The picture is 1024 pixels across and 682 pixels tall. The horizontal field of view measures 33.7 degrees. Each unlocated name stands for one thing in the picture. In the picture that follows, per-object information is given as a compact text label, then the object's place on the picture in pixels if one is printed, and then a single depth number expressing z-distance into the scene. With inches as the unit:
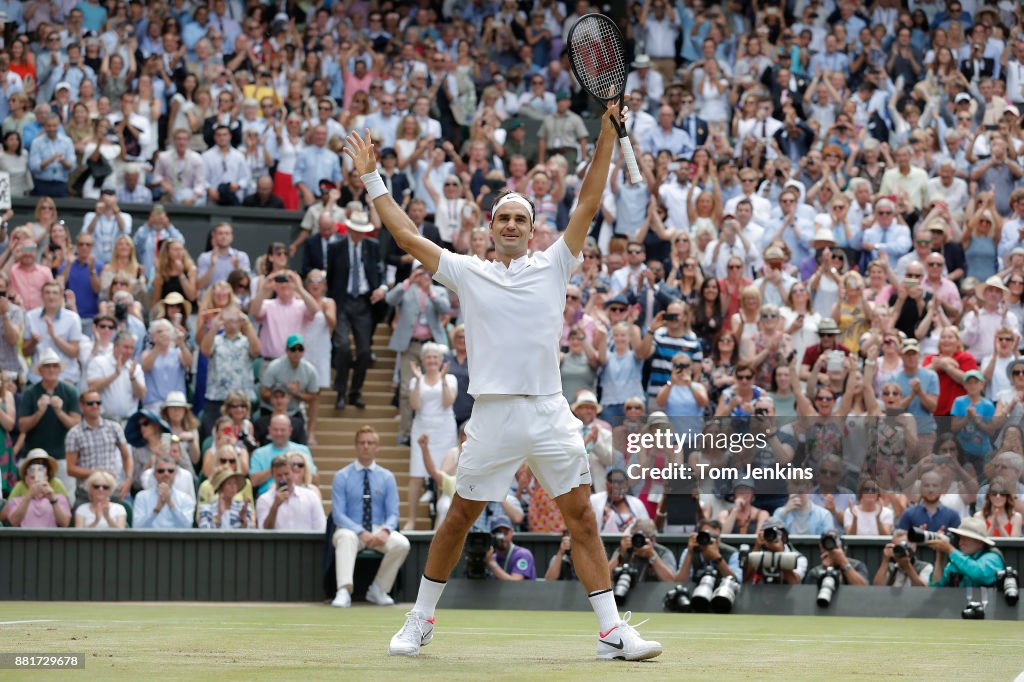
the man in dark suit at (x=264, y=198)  826.2
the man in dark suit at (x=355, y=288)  738.8
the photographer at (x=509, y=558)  565.0
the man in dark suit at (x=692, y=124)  898.1
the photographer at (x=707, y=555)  530.3
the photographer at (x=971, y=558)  513.7
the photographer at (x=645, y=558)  544.7
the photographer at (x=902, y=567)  526.3
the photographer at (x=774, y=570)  526.9
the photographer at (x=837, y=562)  529.3
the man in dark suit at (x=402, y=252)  763.4
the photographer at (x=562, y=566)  560.4
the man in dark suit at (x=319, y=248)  766.5
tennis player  312.0
